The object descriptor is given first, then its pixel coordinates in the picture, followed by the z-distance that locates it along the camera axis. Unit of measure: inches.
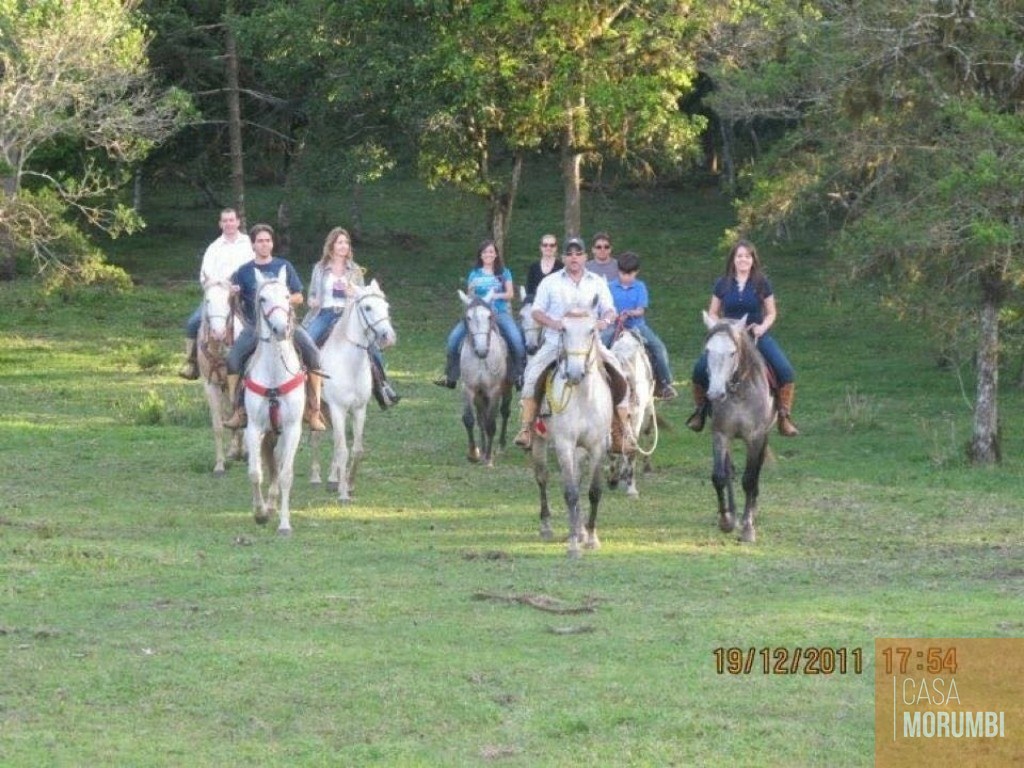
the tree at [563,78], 1285.7
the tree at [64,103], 1082.7
